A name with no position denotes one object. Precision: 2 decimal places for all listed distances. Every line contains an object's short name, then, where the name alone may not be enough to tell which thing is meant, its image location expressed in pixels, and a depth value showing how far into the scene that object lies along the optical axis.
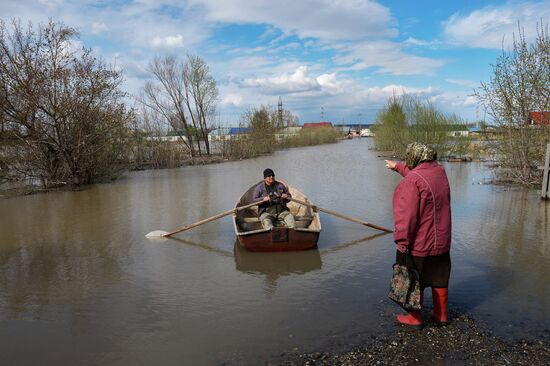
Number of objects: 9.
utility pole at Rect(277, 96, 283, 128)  51.24
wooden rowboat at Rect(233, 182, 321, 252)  7.23
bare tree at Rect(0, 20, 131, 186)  15.41
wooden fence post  11.40
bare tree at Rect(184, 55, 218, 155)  34.59
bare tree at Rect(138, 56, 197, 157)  33.34
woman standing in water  4.05
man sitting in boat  8.12
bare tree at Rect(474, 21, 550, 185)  13.02
